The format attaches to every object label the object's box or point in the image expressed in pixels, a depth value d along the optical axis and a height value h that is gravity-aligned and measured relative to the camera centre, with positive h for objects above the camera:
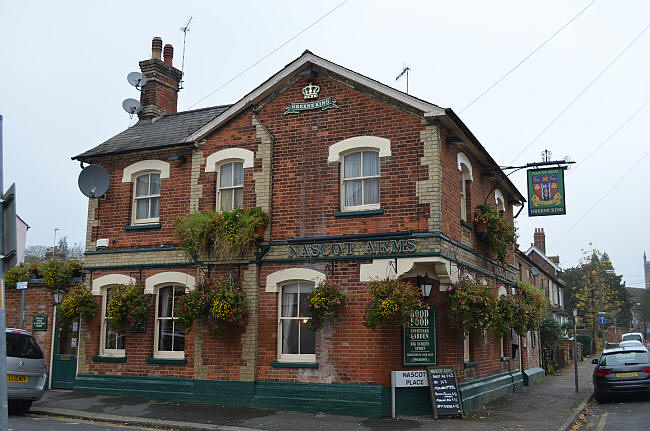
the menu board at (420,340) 13.11 -0.60
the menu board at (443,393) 12.84 -1.71
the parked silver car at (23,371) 13.08 -1.40
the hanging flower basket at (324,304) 13.14 +0.15
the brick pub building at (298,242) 13.35 +1.66
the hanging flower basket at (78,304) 16.22 +0.10
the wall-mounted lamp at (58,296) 17.16 +0.33
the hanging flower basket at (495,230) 16.28 +2.26
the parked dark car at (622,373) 15.70 -1.54
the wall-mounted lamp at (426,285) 13.08 +0.59
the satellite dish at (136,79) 19.80 +7.54
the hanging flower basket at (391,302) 12.35 +0.20
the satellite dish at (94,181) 16.91 +3.58
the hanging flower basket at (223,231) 14.19 +1.87
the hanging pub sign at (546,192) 16.12 +3.27
